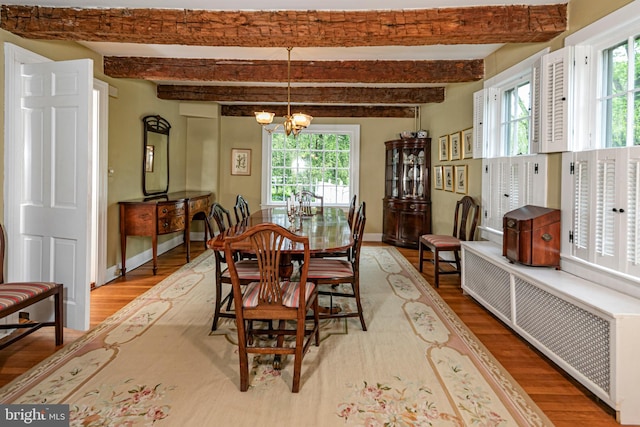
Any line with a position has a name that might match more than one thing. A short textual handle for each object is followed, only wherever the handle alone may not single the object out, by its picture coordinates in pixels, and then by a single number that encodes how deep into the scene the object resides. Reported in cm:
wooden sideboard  462
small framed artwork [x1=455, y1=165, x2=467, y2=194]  499
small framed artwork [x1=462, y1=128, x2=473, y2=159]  479
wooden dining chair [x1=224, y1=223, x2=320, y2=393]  209
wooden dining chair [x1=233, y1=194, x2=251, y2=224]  437
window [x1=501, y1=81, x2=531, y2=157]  359
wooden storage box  287
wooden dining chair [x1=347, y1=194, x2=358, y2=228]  401
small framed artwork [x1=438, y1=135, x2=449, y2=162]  561
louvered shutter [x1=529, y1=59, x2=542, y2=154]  317
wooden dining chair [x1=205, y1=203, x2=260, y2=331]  279
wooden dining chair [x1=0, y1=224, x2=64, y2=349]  237
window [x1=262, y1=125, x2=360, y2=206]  740
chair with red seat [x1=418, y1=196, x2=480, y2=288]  421
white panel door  287
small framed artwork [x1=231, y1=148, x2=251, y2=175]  738
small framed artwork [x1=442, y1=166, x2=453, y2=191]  551
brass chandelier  425
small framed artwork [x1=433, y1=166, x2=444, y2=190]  598
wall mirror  530
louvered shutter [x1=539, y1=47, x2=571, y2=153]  281
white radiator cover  190
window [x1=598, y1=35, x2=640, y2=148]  236
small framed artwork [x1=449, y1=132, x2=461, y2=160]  519
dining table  266
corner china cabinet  641
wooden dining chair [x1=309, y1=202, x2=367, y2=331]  287
